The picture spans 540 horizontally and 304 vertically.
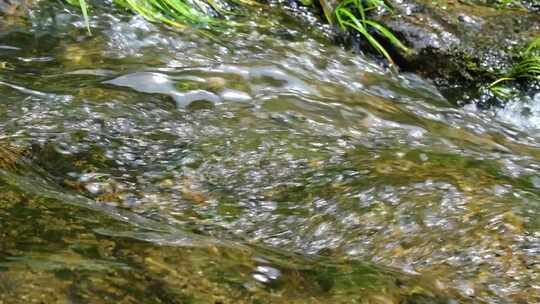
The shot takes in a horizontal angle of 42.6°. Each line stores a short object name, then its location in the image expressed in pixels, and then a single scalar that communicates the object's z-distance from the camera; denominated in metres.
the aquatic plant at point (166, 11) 3.76
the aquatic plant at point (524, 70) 4.28
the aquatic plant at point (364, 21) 4.40
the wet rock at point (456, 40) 4.33
